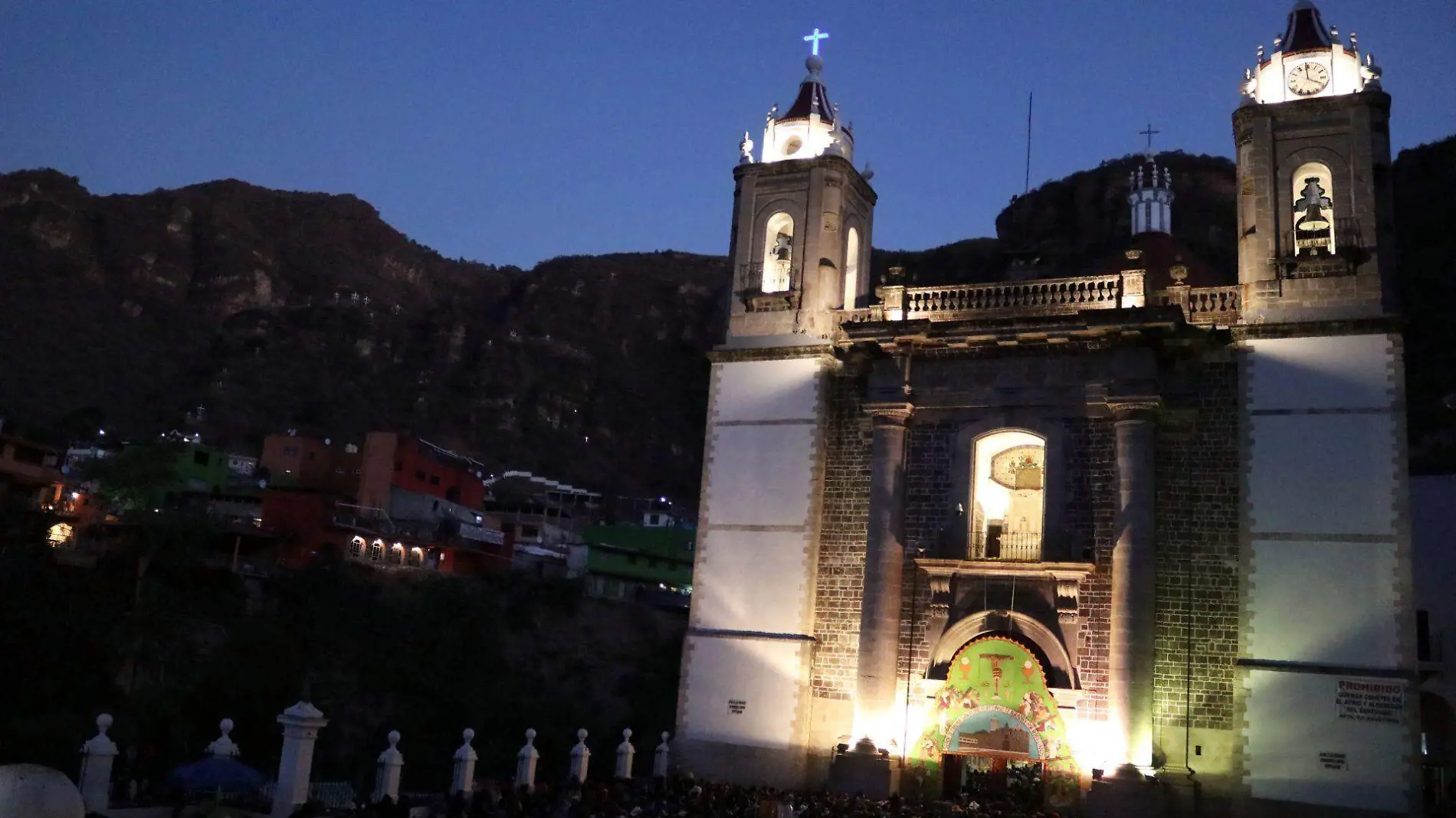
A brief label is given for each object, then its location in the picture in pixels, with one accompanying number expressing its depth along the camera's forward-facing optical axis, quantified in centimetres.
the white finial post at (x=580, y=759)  2273
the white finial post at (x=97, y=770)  1541
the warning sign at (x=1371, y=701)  1930
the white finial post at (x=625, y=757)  2408
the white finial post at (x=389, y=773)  1823
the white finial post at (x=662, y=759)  2466
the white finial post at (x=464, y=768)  1980
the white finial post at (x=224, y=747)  1770
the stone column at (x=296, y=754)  1675
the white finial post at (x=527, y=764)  2145
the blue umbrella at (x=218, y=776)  1673
